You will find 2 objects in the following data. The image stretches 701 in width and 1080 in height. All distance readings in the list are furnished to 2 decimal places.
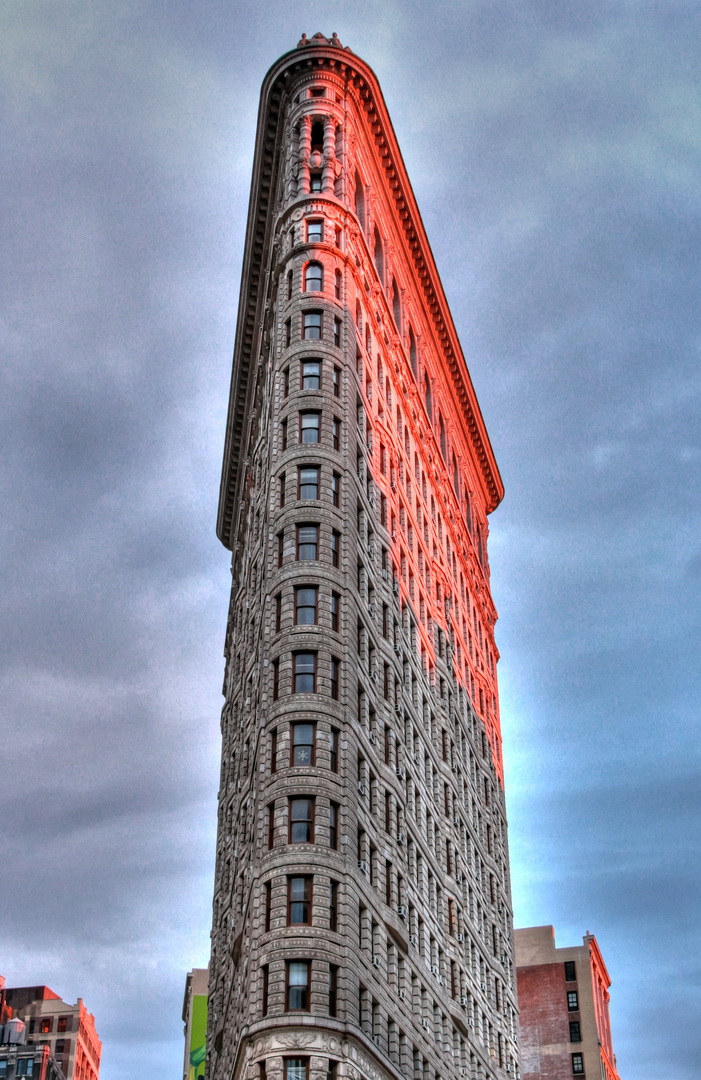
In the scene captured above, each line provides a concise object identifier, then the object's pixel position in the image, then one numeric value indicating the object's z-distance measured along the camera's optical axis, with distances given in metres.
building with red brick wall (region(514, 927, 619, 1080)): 166.38
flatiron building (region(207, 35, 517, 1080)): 57.88
